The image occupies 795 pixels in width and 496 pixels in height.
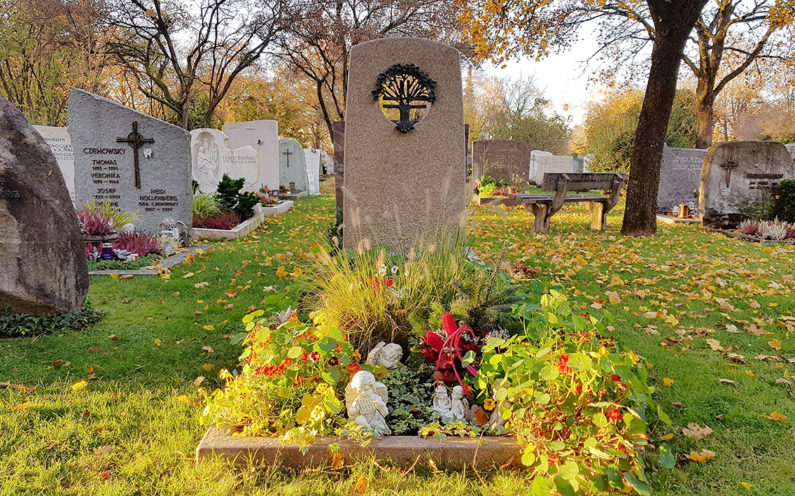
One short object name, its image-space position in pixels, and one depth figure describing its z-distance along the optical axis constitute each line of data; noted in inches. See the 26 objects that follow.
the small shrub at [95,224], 252.4
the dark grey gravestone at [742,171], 398.0
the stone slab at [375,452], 90.4
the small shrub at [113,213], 278.2
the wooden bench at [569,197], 369.1
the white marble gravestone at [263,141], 637.9
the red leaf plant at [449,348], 107.3
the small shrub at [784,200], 376.2
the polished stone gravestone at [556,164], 877.2
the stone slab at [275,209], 460.8
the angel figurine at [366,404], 96.3
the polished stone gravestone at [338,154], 295.3
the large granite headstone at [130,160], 288.8
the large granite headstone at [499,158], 676.1
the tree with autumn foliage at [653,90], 338.6
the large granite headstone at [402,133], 200.7
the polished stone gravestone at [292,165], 725.9
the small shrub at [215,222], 351.9
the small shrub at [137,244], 265.6
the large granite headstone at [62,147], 372.8
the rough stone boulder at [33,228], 134.8
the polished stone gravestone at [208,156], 474.6
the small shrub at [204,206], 364.5
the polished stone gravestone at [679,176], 533.3
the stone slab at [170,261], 227.9
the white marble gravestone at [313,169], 787.4
